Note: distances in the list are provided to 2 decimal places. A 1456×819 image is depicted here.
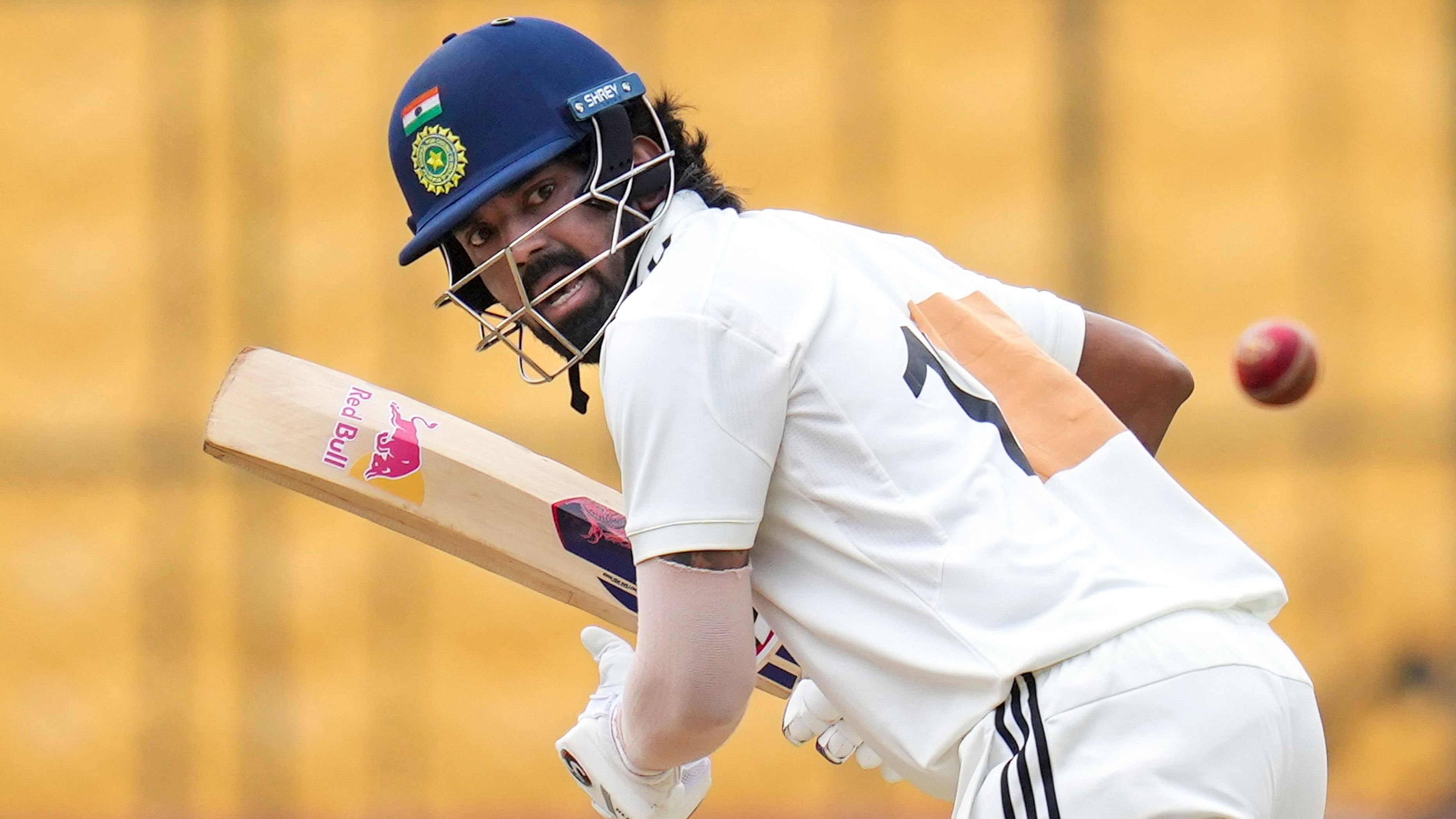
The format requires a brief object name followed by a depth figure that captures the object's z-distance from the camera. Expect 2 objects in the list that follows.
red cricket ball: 16.37
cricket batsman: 15.87
